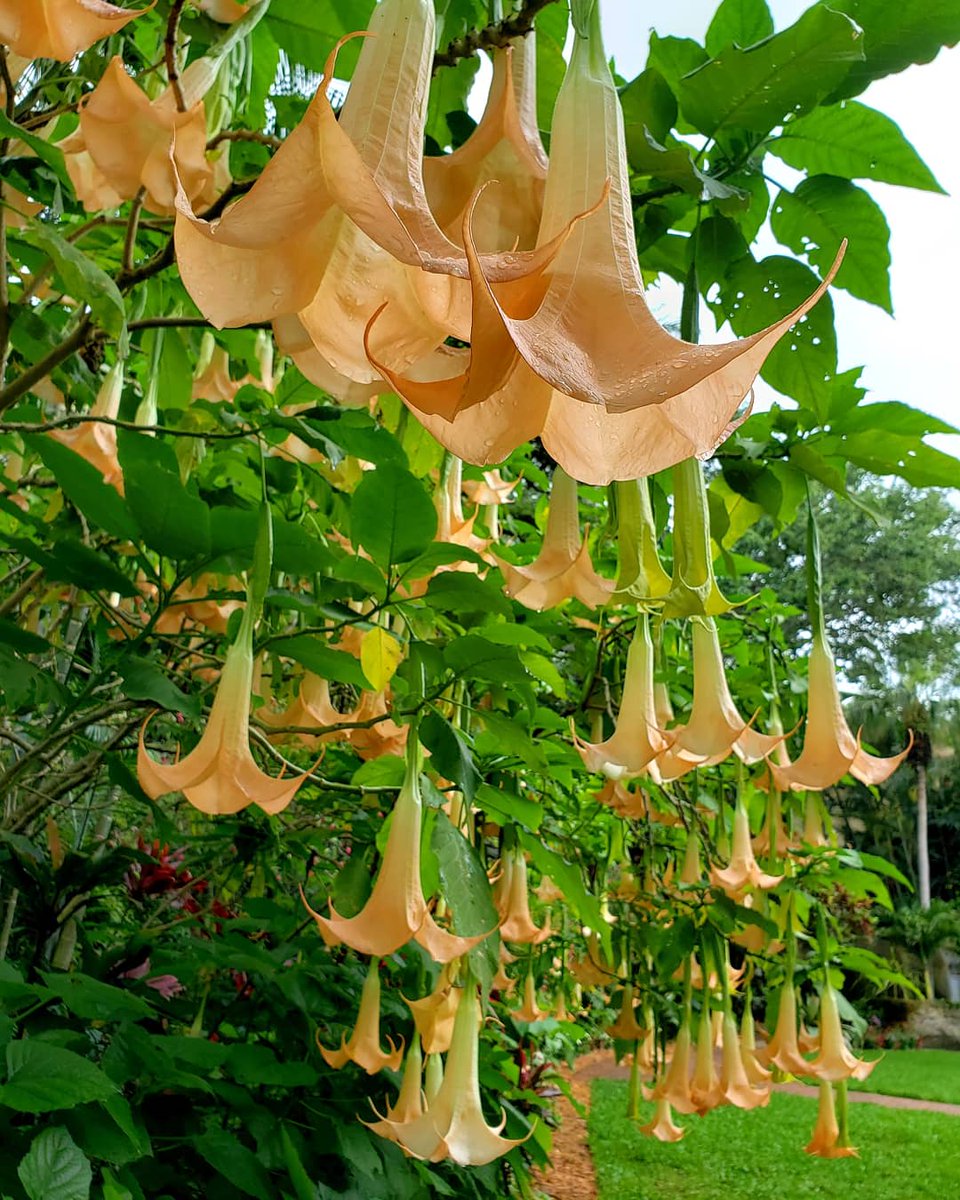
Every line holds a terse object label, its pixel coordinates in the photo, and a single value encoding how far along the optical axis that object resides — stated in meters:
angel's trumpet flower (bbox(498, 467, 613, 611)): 0.85
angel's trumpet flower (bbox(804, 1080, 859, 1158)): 2.29
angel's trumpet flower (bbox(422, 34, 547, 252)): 0.41
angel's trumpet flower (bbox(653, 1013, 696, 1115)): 2.40
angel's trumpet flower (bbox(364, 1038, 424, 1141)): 1.40
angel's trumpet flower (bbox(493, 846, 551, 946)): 1.89
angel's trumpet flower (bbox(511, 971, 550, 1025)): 2.71
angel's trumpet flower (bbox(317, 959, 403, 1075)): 1.41
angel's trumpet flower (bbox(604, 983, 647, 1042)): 2.70
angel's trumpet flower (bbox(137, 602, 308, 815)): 0.71
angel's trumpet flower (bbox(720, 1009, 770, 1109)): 2.26
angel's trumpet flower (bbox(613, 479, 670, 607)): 0.63
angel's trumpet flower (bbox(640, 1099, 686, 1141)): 3.07
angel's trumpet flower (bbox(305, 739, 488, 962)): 0.78
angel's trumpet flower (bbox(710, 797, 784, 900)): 1.96
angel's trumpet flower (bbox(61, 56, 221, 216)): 0.64
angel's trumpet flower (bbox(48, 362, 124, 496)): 1.06
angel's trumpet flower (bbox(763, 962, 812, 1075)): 2.13
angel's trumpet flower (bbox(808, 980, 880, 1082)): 2.07
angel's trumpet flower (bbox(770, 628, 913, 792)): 0.92
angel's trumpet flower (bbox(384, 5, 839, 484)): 0.27
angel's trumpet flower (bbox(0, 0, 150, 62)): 0.46
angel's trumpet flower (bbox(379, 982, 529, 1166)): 1.30
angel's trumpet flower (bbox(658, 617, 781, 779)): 0.93
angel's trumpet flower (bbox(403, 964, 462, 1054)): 1.38
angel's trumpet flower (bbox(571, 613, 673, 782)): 1.00
